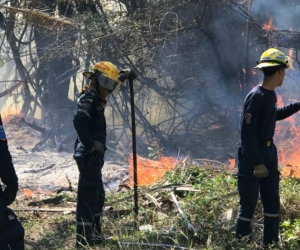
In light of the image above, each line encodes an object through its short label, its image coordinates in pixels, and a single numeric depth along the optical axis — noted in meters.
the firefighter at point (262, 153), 7.72
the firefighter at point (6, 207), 6.44
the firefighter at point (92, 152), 8.88
